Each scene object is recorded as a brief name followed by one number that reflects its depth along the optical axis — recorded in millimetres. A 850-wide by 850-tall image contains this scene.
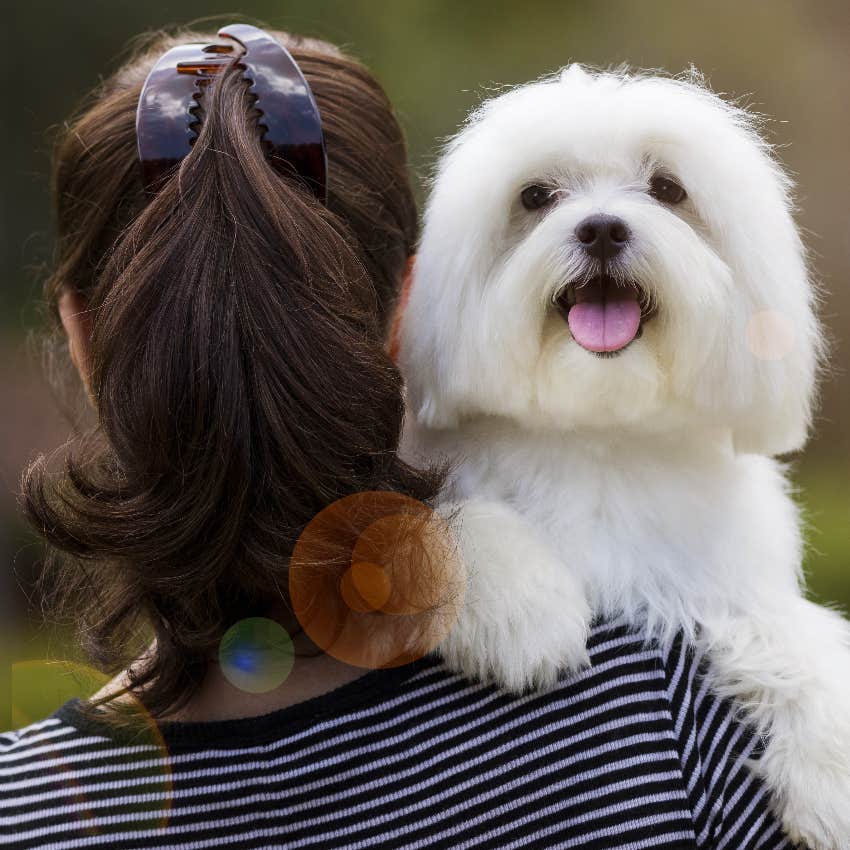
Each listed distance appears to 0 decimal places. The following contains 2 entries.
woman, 2654
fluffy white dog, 2752
